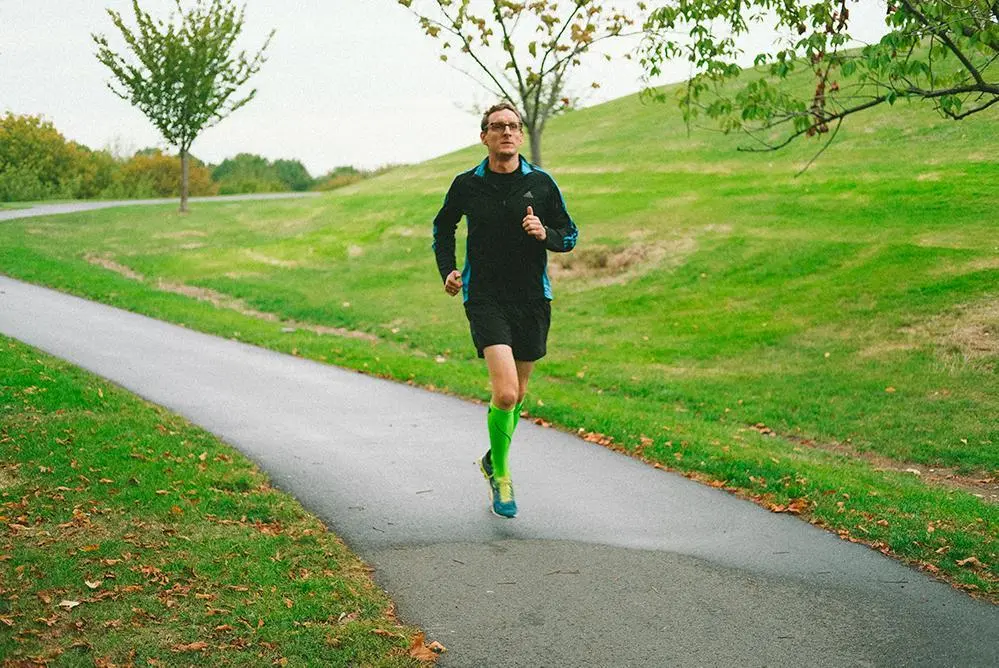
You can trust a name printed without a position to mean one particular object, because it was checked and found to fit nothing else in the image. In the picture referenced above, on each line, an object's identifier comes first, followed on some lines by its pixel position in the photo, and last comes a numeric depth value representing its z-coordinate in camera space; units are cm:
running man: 632
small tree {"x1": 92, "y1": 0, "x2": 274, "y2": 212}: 3534
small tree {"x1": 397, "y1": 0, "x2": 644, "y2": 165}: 1970
